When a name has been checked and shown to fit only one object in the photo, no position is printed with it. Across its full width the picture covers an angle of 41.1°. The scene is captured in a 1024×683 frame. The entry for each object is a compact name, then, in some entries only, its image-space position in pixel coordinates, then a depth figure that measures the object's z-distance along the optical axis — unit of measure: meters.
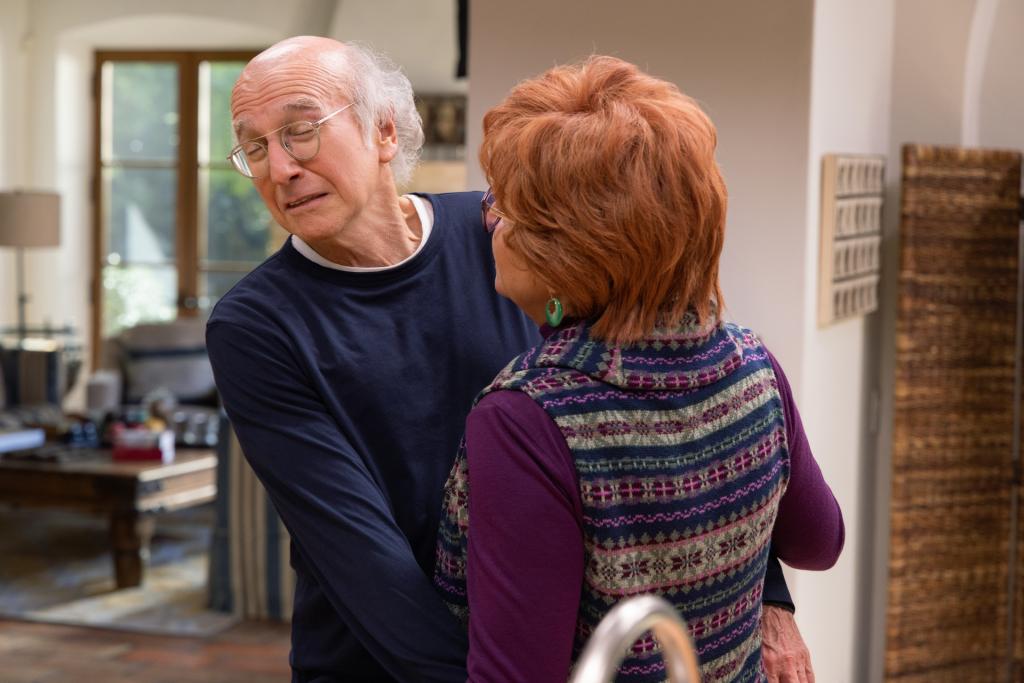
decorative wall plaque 3.03
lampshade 8.66
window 10.27
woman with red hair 1.20
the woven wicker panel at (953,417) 3.62
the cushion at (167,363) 8.25
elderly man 1.46
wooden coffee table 5.93
